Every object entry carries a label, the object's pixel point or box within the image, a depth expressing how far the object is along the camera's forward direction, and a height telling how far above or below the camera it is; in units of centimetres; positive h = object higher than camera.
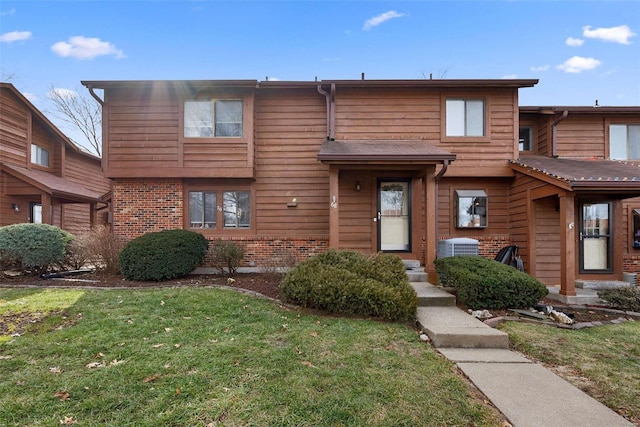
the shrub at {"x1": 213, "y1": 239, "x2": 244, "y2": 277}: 785 -89
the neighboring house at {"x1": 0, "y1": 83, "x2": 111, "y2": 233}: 1134 +200
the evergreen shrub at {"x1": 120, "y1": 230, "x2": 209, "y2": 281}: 707 -85
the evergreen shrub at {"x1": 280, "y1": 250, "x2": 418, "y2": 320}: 478 -107
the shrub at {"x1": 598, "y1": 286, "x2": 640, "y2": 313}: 604 -152
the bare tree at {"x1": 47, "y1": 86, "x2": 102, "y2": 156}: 2269 +782
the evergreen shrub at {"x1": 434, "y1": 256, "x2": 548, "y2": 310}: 559 -123
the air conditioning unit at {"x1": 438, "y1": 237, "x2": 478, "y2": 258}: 791 -69
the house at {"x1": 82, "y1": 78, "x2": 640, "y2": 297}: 852 +137
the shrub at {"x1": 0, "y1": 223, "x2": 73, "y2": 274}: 736 -65
